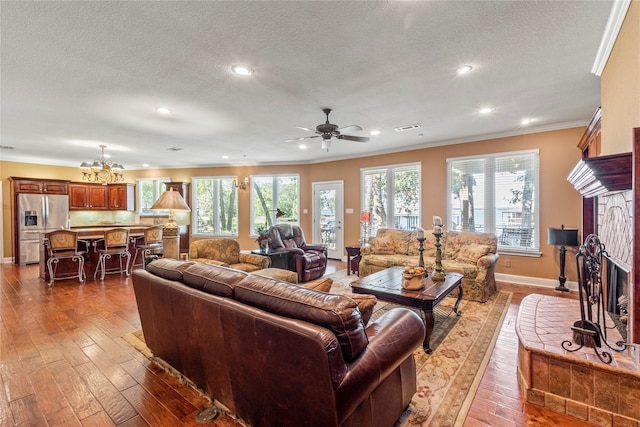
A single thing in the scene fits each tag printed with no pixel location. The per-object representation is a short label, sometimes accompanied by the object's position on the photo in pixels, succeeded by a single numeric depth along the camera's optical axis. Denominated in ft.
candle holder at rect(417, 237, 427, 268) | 10.90
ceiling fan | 12.16
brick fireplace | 5.55
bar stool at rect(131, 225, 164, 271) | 19.88
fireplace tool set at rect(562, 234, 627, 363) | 6.38
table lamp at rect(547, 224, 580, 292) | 14.03
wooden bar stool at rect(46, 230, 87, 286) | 16.33
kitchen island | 17.43
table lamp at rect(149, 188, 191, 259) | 11.23
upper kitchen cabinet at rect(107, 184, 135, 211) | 28.73
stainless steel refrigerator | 22.44
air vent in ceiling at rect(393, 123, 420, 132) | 15.53
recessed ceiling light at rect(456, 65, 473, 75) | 9.13
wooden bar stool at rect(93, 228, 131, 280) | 17.92
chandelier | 19.58
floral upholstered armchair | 13.83
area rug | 6.15
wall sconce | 26.66
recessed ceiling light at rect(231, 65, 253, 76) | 9.11
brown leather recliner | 16.89
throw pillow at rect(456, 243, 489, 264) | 14.33
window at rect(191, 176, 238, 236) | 28.09
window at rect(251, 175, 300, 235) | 27.07
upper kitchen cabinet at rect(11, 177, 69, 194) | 22.75
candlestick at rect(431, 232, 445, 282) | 10.89
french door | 24.75
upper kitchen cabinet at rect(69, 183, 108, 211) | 26.22
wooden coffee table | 8.85
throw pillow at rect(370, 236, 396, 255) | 17.78
